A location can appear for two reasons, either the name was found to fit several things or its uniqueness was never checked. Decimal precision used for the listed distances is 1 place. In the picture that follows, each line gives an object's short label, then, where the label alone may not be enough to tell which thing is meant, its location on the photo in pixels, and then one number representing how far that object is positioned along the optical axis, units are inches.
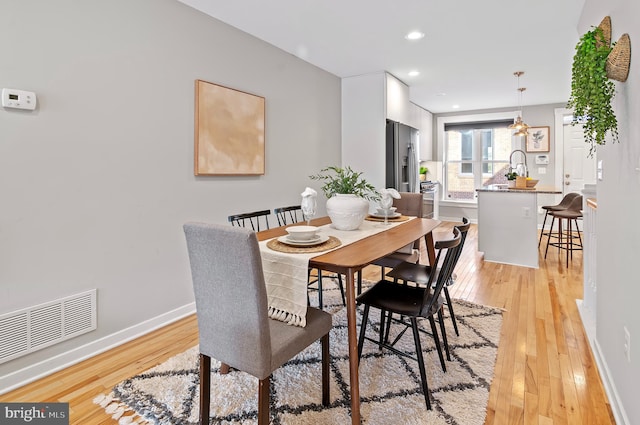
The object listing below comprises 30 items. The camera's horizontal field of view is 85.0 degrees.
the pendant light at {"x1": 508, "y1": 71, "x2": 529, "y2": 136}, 193.2
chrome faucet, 180.5
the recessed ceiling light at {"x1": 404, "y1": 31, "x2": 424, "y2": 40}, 130.3
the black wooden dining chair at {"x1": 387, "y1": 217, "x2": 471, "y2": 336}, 84.4
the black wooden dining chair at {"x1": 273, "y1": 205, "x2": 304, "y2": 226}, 149.4
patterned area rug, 64.3
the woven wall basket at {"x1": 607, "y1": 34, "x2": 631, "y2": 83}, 55.6
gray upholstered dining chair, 49.7
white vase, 85.2
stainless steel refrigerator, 180.9
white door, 247.9
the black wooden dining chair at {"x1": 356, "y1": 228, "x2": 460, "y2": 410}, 67.4
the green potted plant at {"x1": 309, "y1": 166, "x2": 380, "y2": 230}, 85.4
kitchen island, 164.7
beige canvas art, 111.7
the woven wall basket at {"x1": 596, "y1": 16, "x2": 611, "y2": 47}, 65.5
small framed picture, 261.3
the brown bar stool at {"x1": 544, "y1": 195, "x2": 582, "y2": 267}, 170.2
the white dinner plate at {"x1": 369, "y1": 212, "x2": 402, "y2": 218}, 105.8
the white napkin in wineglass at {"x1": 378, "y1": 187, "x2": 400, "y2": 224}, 97.0
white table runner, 60.2
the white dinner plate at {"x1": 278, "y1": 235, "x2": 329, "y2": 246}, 70.5
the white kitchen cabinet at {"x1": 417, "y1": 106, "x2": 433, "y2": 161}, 274.8
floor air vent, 73.3
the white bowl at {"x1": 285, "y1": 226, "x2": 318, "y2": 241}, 72.2
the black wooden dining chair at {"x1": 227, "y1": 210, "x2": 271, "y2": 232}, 93.4
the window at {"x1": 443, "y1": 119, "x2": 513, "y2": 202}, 286.2
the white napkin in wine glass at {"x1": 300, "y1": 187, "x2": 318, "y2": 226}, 83.7
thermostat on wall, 71.2
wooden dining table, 59.5
